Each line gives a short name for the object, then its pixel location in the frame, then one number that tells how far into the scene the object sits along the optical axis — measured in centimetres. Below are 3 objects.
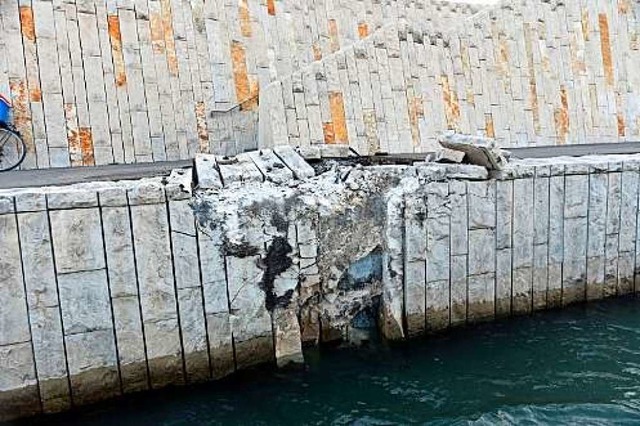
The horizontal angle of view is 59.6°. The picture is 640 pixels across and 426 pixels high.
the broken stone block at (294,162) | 513
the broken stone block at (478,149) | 544
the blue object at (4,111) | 733
